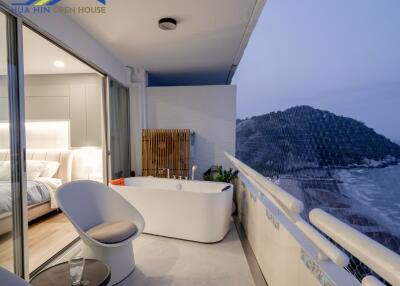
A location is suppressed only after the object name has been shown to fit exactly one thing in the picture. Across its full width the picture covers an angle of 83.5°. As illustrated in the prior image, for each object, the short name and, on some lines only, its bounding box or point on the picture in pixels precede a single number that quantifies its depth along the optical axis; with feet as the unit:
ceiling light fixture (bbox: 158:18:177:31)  8.14
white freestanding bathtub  8.86
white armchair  6.30
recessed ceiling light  11.58
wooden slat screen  14.03
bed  10.59
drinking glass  4.43
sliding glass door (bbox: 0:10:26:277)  5.49
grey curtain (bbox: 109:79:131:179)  12.17
